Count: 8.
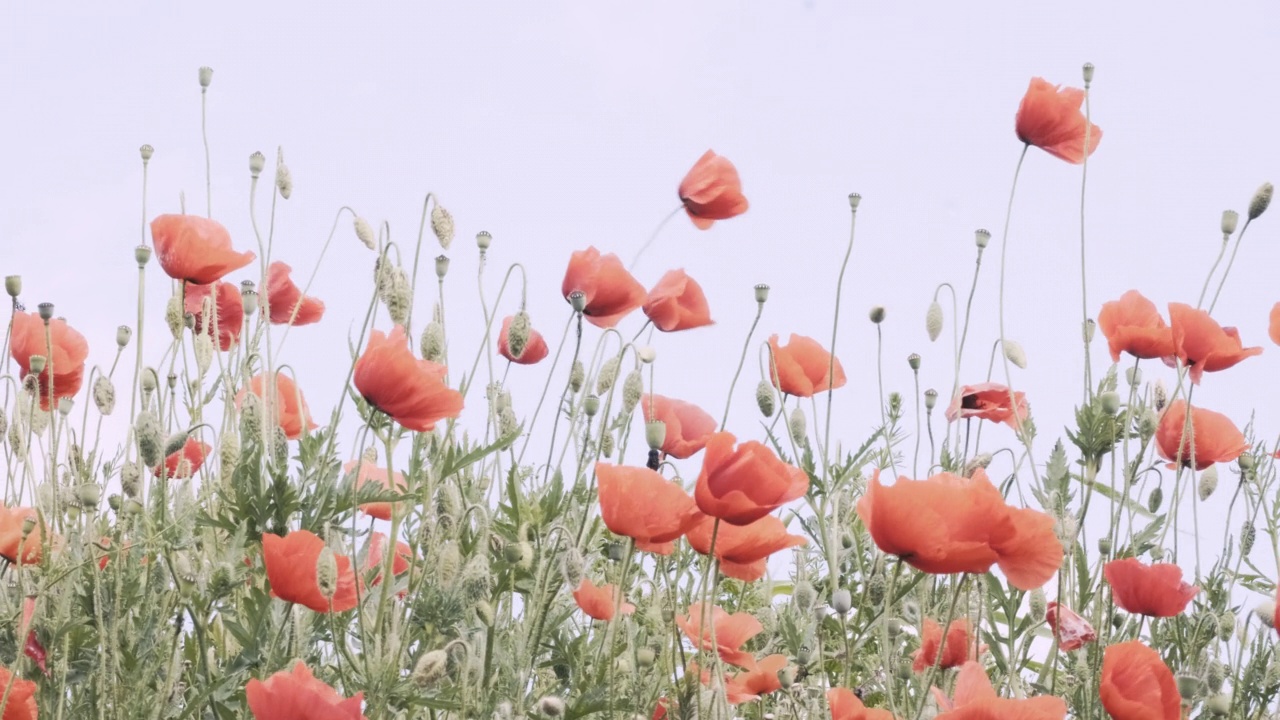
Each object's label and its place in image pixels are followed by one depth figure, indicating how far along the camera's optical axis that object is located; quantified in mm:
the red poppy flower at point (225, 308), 2988
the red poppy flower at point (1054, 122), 3119
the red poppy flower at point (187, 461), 2889
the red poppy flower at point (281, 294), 2975
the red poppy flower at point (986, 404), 2982
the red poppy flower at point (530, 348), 2855
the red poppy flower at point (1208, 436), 2994
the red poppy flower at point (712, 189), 2998
